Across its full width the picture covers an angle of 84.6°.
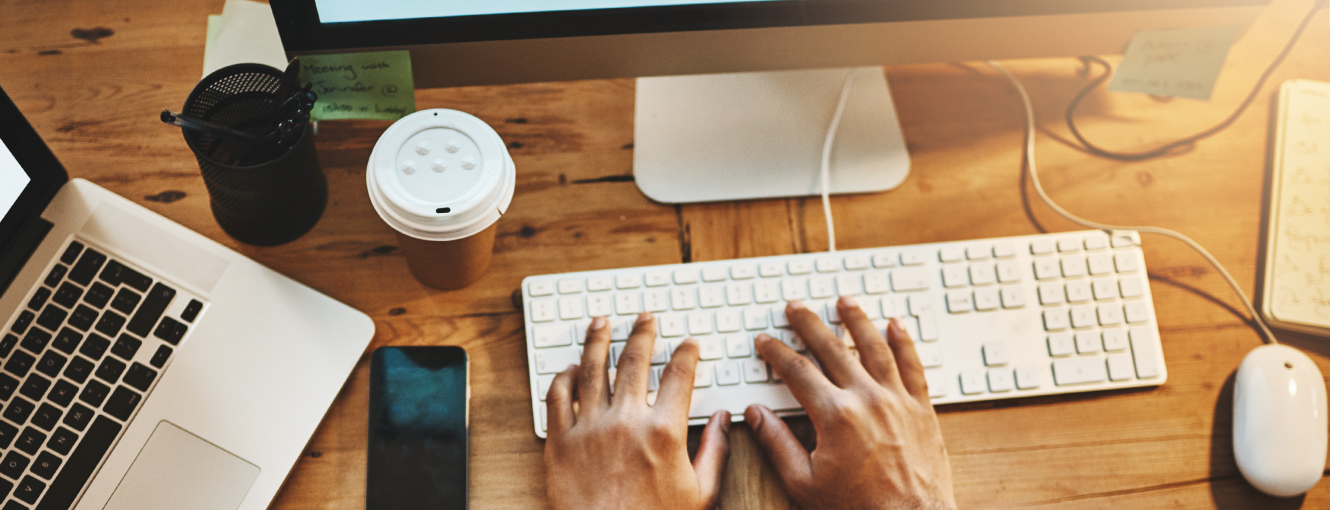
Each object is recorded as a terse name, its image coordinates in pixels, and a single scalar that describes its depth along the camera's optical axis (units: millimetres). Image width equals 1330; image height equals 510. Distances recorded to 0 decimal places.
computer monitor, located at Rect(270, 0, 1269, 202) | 488
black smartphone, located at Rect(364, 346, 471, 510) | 543
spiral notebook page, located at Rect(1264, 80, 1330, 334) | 641
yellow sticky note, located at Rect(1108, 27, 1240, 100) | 552
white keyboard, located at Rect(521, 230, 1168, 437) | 583
